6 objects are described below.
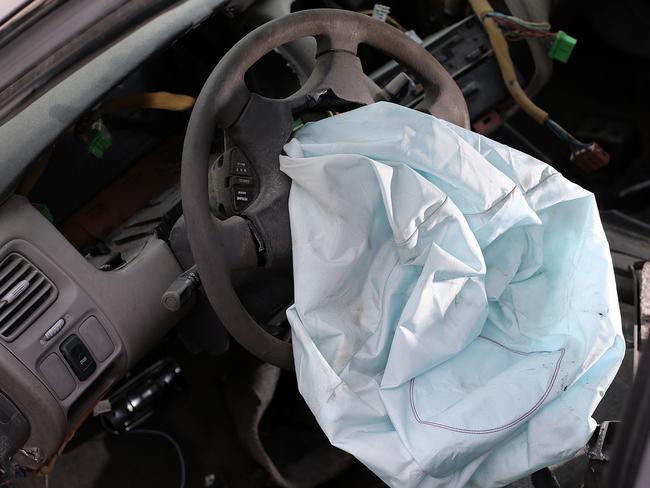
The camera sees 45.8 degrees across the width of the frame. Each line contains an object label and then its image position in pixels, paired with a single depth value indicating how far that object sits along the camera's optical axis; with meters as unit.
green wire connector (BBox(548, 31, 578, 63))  1.59
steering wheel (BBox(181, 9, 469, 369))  0.99
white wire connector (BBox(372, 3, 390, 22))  1.56
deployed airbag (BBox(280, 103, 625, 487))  0.95
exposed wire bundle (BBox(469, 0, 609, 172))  1.61
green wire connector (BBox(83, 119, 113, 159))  1.38
